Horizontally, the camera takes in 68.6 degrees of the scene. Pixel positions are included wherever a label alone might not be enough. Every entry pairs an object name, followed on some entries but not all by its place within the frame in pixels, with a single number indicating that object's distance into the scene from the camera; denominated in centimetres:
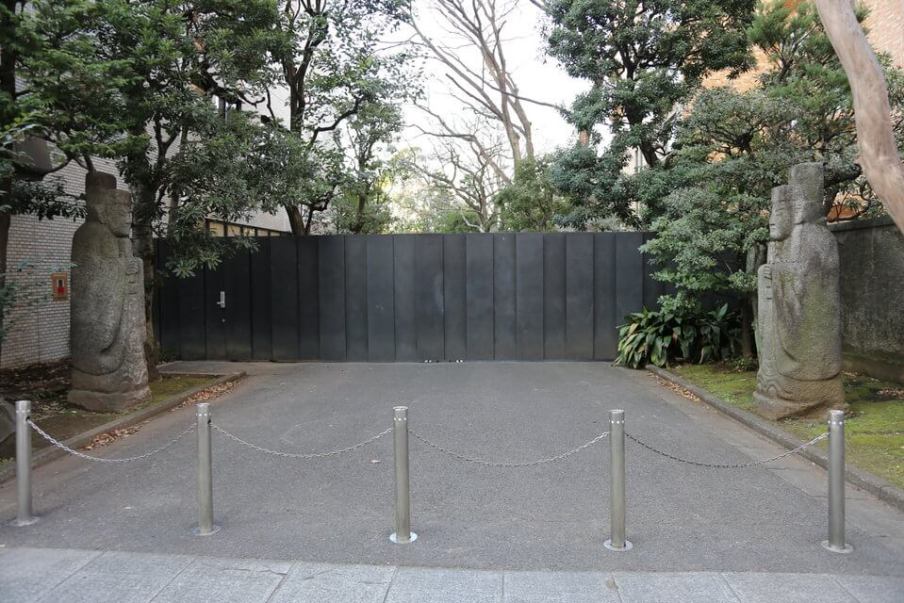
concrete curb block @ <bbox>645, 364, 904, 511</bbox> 549
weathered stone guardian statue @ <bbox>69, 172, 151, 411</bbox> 876
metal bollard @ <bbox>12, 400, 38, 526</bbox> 523
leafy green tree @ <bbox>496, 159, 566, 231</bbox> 2019
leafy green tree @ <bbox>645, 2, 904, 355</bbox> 980
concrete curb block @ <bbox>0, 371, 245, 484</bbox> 668
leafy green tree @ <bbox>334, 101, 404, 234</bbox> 1515
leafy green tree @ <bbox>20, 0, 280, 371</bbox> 763
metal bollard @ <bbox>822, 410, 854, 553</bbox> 454
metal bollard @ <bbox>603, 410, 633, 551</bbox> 460
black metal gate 1418
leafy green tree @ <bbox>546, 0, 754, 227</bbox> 1440
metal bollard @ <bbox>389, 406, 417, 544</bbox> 477
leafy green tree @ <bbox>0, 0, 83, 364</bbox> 701
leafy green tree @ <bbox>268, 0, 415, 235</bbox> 1329
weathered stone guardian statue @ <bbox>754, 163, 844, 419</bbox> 795
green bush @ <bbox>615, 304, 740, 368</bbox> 1288
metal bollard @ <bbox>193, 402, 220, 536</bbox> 496
